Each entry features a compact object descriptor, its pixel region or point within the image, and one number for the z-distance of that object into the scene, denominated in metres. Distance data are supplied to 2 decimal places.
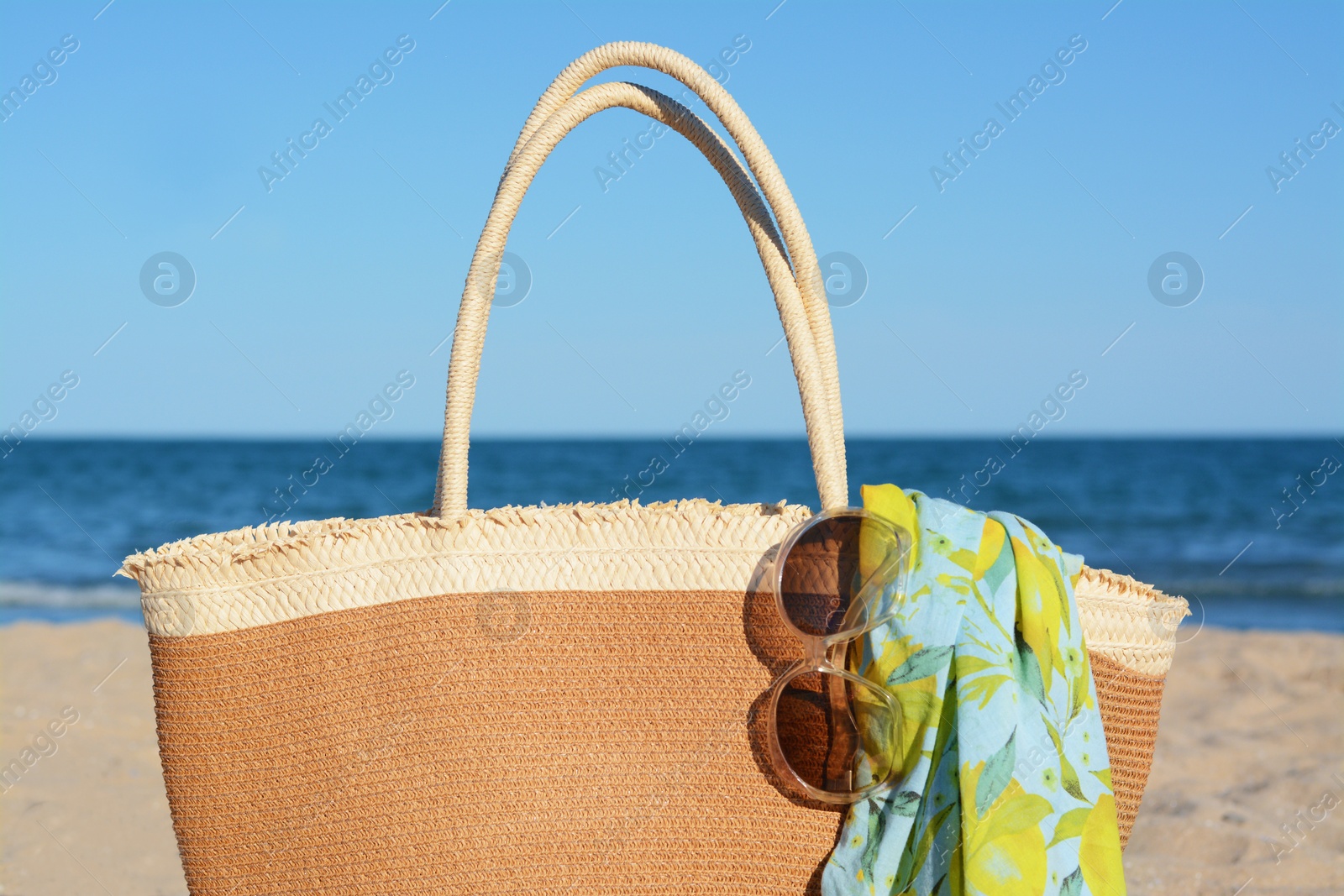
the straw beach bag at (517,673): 1.11
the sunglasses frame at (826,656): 1.03
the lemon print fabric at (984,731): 1.01
